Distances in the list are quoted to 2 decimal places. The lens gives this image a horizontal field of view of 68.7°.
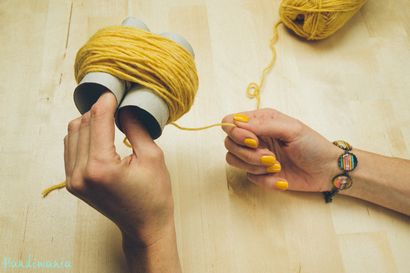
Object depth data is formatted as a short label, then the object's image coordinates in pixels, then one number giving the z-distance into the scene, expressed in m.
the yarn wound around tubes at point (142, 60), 0.57
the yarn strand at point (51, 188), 0.82
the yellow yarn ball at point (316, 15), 0.96
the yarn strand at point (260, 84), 0.97
